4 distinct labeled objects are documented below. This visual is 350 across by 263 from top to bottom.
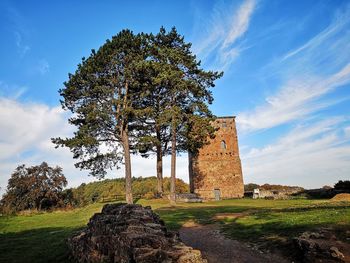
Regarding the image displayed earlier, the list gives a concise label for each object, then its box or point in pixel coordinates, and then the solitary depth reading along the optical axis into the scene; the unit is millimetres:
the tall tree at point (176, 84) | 30741
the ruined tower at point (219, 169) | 45156
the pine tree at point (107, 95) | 29766
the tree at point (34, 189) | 35281
